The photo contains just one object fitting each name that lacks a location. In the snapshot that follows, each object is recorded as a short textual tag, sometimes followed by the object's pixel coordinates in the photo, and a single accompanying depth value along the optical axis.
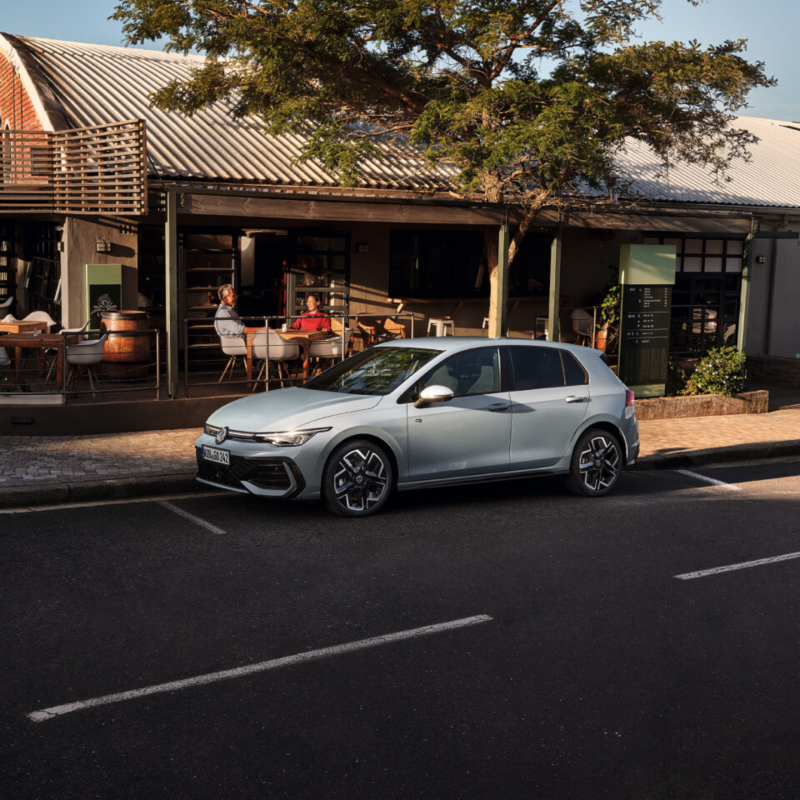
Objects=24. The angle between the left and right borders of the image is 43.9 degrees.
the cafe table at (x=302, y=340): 13.64
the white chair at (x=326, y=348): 13.82
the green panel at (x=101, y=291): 14.53
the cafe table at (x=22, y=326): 13.73
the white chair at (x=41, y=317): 14.67
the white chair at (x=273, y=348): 13.21
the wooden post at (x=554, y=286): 14.81
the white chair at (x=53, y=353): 11.93
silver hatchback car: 8.30
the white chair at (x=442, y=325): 17.59
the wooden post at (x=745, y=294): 16.36
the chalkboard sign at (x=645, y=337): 15.19
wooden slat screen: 12.38
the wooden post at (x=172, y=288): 12.12
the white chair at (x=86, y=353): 12.26
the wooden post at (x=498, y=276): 14.38
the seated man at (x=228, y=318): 13.48
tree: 12.38
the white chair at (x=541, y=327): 19.07
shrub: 15.72
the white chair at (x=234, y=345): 13.54
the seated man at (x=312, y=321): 14.78
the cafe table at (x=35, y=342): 12.48
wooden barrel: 13.29
